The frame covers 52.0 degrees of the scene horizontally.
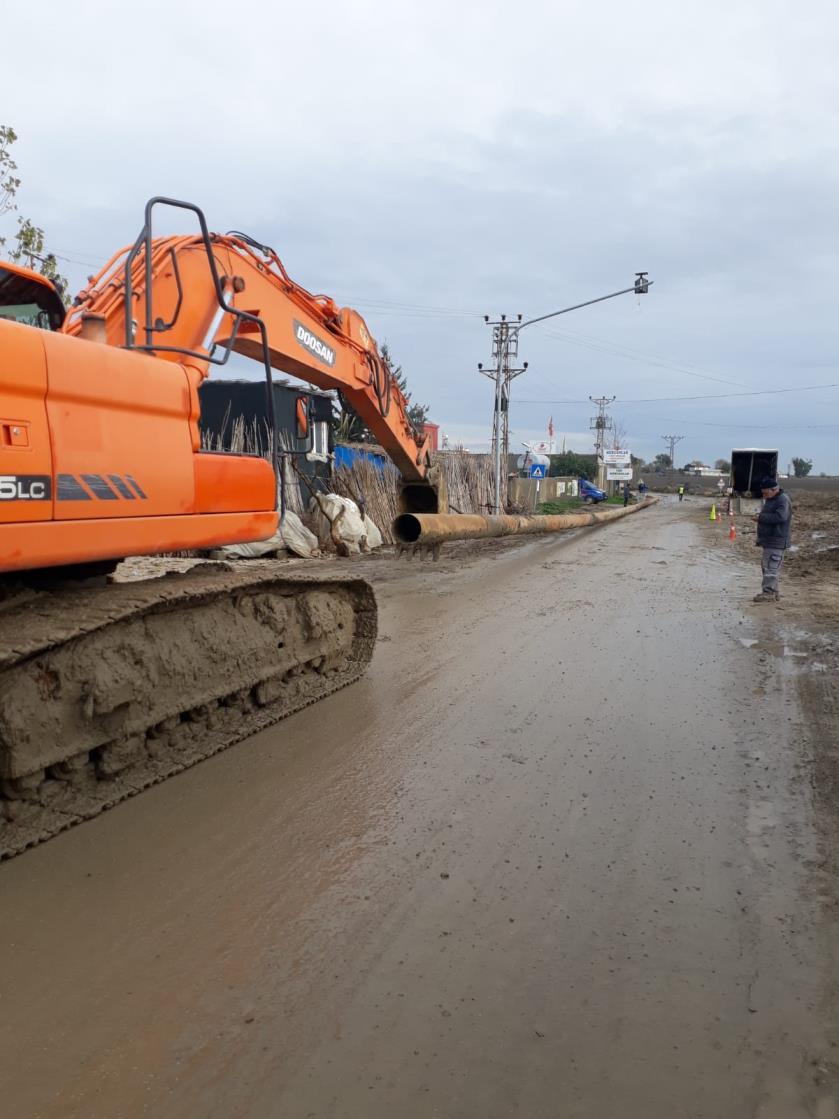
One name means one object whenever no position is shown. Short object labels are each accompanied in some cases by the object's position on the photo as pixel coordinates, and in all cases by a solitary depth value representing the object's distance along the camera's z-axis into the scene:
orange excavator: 3.70
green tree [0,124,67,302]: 10.77
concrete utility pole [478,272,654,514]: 27.05
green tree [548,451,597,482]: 67.31
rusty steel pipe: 9.42
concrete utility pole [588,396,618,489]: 83.38
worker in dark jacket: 10.38
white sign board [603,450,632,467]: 52.62
